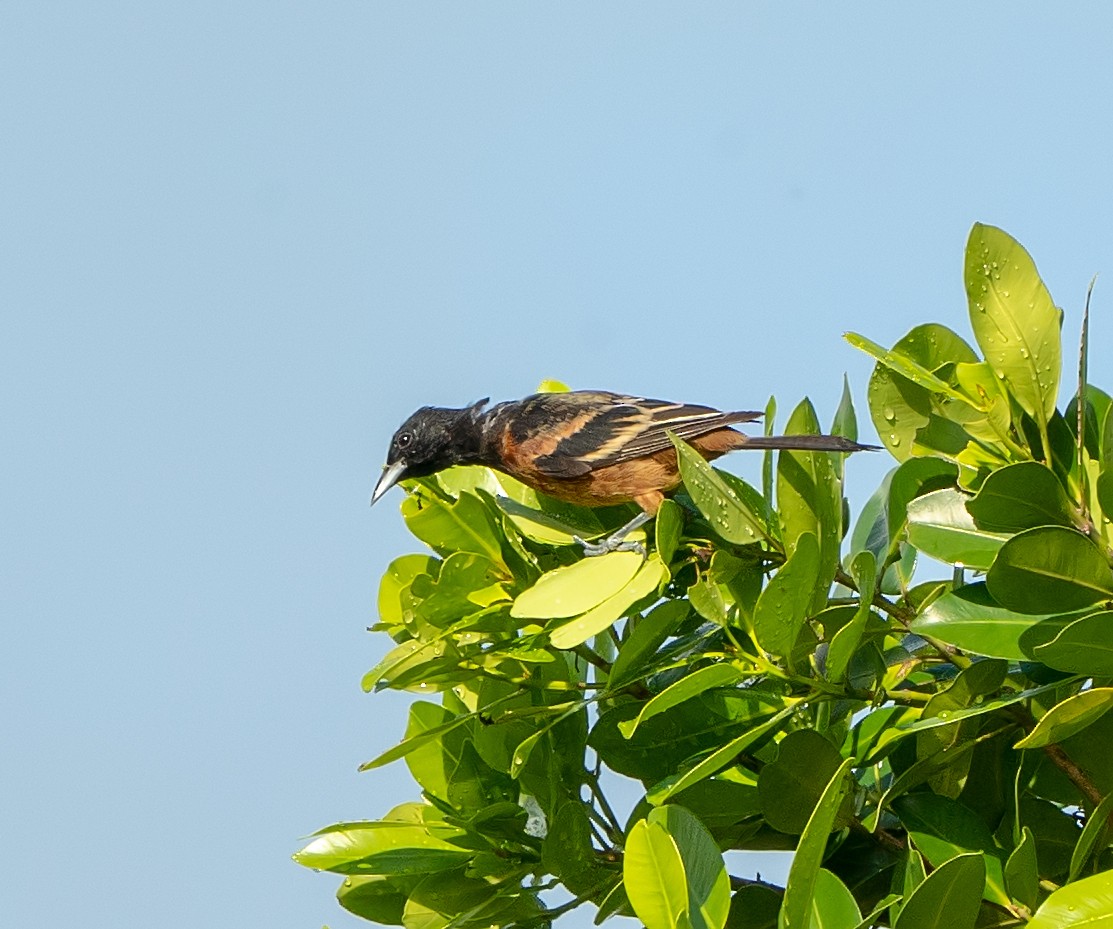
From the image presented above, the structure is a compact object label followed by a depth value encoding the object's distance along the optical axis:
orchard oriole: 9.06
